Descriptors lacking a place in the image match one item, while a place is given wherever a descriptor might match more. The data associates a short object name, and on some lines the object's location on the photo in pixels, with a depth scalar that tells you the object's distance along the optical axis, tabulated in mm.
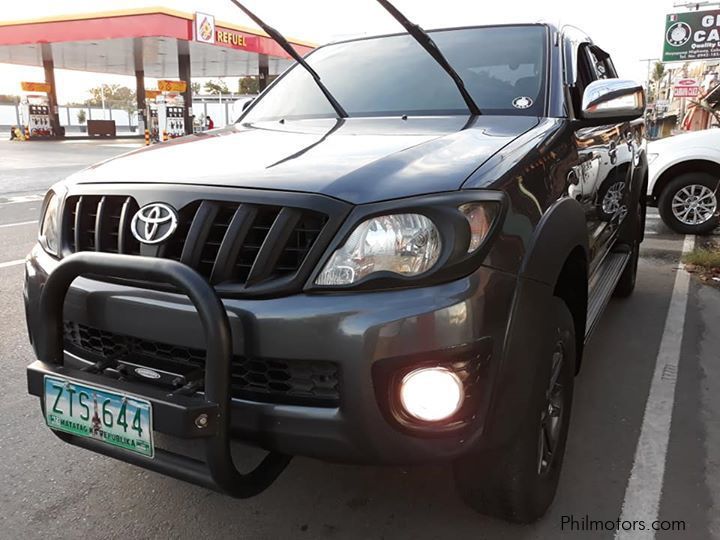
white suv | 7402
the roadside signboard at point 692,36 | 26047
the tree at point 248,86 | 63594
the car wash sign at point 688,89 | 26734
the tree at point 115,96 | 86619
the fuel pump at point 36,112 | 29344
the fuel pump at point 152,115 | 26656
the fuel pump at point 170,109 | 25703
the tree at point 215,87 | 83862
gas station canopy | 22984
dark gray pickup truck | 1644
